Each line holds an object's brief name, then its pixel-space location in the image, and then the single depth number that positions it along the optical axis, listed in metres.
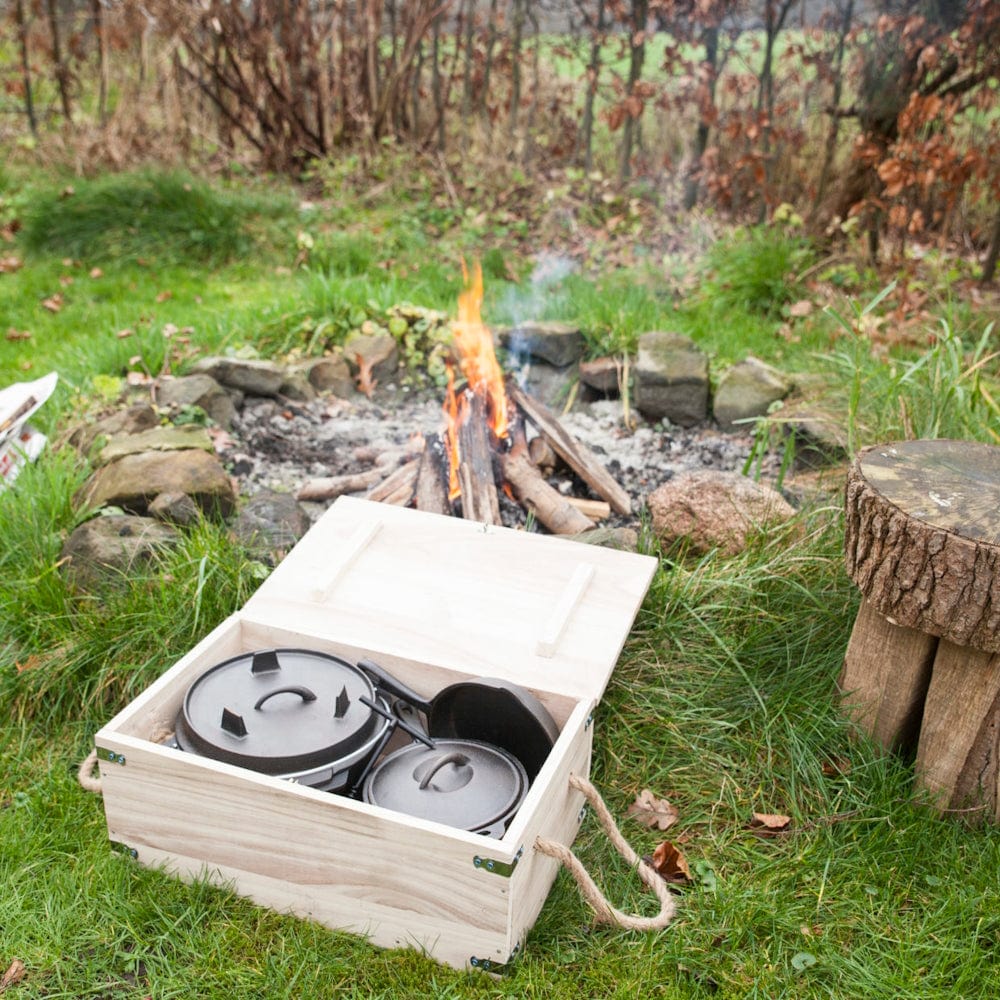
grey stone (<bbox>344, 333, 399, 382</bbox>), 5.13
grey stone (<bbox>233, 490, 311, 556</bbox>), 3.48
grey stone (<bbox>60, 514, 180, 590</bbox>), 3.26
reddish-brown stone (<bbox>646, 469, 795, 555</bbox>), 3.49
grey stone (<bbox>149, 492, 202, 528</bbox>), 3.51
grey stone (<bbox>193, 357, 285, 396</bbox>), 4.69
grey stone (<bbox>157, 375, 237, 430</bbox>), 4.39
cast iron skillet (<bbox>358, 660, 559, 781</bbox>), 2.52
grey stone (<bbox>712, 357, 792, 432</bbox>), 4.71
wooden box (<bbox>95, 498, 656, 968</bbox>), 2.18
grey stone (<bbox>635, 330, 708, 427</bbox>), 4.76
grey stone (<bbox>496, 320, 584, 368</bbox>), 5.14
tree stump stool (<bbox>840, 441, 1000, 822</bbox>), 2.32
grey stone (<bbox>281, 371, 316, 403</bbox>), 4.85
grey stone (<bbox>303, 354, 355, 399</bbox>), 5.06
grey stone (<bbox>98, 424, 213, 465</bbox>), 3.83
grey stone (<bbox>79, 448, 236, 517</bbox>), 3.58
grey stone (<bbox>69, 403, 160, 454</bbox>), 4.12
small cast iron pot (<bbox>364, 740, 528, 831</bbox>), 2.31
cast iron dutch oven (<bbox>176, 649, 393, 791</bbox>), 2.36
